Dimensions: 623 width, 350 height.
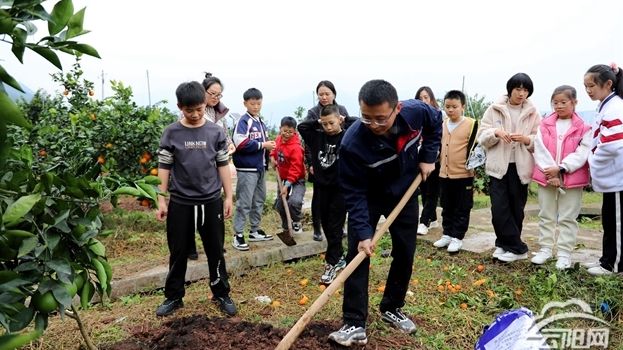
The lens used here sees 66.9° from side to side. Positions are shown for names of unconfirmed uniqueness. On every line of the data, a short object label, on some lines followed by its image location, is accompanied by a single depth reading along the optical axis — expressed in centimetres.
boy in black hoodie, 451
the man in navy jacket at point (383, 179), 291
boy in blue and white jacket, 522
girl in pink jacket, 434
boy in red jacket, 562
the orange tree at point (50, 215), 107
